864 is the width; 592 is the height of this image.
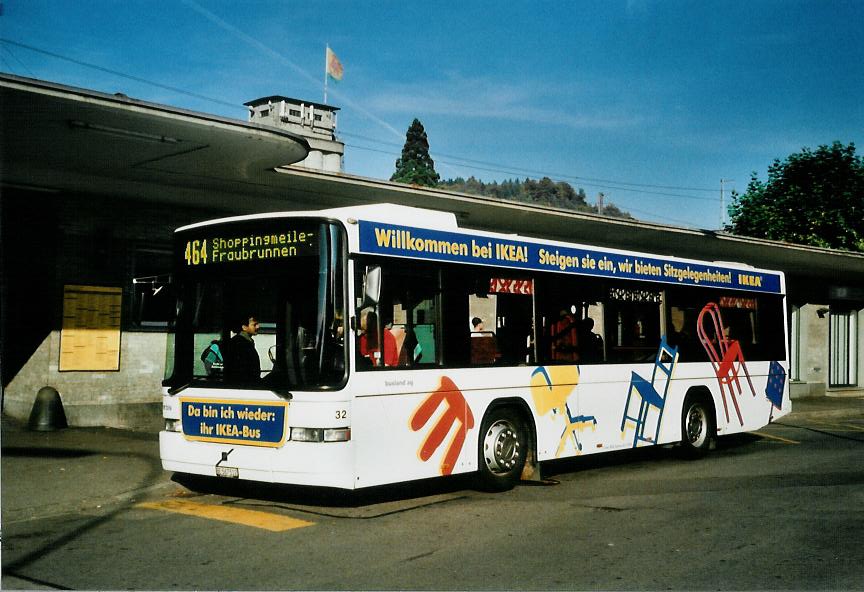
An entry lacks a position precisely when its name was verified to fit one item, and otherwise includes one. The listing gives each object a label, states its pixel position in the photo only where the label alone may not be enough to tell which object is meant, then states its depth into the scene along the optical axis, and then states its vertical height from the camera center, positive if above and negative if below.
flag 37.63 +11.98
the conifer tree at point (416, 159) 125.75 +27.43
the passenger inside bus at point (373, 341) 8.96 +0.17
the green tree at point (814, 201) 46.50 +8.53
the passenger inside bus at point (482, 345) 10.31 +0.17
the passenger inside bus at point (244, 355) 9.45 +0.02
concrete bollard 14.62 -0.91
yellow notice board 15.36 +0.42
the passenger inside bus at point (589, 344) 11.88 +0.24
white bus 8.85 +0.08
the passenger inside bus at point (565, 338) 11.48 +0.30
